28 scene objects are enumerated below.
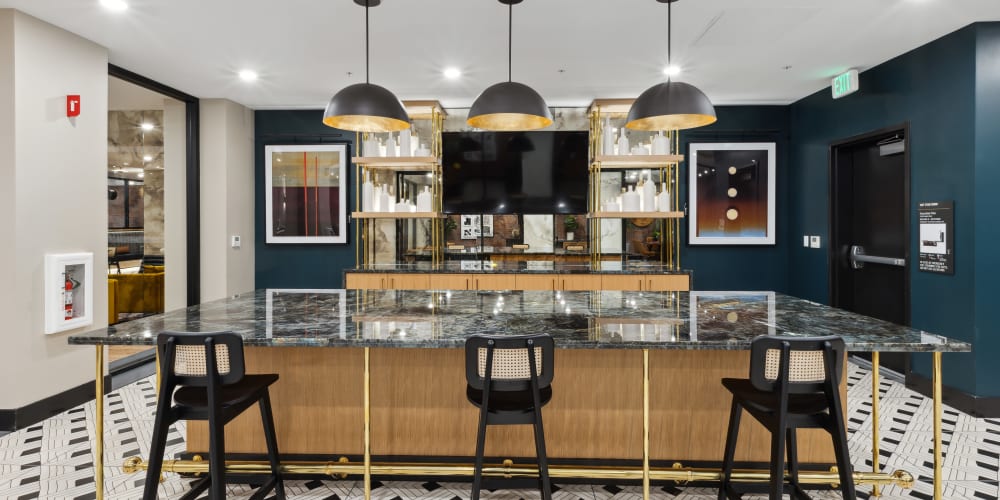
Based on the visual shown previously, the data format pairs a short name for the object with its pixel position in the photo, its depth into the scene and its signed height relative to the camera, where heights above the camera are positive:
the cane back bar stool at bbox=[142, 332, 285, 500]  1.87 -0.51
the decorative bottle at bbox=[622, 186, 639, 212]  5.22 +0.44
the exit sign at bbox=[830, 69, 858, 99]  4.50 +1.44
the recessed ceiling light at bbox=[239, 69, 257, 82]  4.62 +1.56
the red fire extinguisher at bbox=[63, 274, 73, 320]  3.61 -0.37
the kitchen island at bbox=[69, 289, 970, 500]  2.43 -0.77
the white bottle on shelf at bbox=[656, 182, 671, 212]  5.19 +0.44
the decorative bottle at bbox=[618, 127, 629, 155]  5.16 +1.00
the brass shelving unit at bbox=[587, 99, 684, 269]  5.11 +0.82
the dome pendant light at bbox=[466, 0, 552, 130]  2.80 +0.78
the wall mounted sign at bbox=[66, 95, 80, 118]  3.62 +0.99
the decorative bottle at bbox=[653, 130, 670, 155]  5.04 +0.99
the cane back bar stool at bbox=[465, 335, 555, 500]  1.85 -0.48
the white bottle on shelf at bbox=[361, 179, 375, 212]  5.27 +0.51
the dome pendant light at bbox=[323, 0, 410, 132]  2.78 +0.77
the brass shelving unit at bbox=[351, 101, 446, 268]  5.25 +0.82
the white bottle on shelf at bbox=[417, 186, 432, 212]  5.42 +0.45
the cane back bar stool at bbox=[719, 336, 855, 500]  1.80 -0.50
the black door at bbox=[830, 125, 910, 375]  4.30 +0.16
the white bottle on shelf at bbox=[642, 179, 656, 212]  5.27 +0.50
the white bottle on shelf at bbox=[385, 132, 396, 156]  5.28 +1.02
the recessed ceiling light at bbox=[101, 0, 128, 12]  3.21 +1.52
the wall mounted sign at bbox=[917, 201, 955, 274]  3.65 +0.06
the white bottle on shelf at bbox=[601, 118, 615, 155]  5.17 +1.05
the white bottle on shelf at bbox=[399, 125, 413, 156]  5.18 +1.02
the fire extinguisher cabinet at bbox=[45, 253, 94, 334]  3.50 -0.33
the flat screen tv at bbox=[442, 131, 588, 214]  5.84 +0.84
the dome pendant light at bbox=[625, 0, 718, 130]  2.76 +0.77
